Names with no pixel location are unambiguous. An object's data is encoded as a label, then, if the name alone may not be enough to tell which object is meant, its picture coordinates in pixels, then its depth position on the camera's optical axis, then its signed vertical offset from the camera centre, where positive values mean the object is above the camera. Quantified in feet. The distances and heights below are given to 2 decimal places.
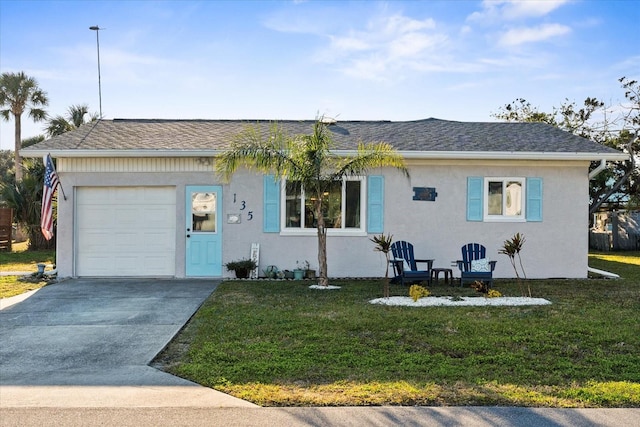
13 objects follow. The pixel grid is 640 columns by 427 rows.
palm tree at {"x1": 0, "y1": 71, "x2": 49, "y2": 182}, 106.73 +20.99
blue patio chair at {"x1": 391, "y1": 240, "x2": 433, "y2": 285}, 37.11 -3.39
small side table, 38.55 -4.26
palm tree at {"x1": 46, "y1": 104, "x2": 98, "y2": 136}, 91.45 +14.47
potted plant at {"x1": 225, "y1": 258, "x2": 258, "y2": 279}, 40.32 -3.98
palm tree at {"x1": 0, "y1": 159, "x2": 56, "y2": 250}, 65.05 +0.72
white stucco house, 41.29 +0.03
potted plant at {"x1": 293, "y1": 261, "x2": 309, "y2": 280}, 40.91 -4.44
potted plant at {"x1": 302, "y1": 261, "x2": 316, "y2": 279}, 41.52 -4.35
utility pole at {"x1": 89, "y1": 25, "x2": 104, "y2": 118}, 69.46 +21.69
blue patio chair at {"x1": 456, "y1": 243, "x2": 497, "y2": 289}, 36.22 -3.38
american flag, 38.55 +0.98
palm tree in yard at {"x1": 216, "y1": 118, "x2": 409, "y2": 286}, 35.29 +3.27
